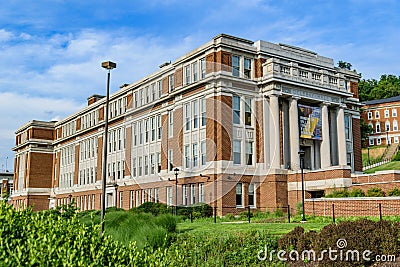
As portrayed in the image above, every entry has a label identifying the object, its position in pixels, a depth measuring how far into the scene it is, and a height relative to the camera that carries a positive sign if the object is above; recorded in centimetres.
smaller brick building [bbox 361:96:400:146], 9806 +1492
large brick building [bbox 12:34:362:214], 3634 +537
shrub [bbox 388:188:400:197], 2766 -13
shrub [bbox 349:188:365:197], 2946 -19
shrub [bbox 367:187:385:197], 2881 -13
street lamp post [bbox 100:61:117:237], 2088 +552
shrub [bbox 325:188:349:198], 2986 -25
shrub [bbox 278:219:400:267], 1137 -121
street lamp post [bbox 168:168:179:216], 3746 -52
